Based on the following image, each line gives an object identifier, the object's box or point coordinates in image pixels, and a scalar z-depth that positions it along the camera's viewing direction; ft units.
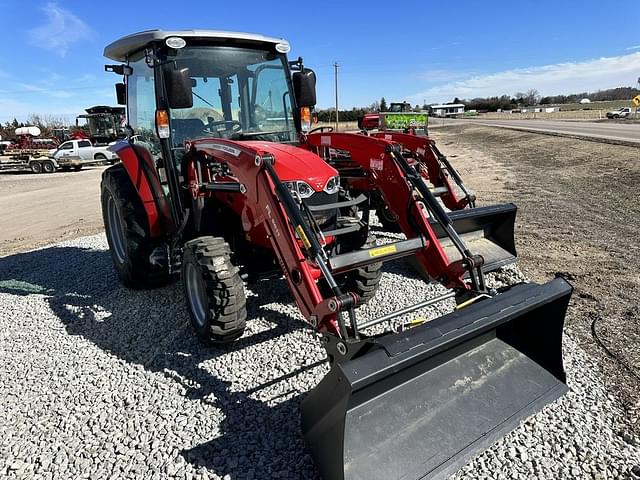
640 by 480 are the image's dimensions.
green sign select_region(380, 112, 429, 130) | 42.45
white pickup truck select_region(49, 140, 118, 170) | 78.23
